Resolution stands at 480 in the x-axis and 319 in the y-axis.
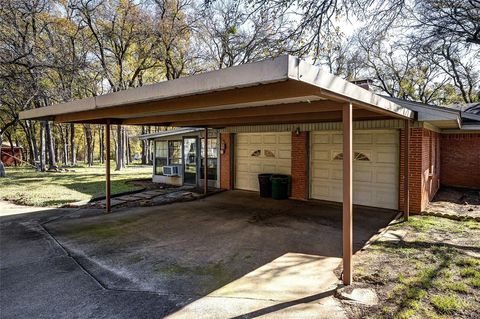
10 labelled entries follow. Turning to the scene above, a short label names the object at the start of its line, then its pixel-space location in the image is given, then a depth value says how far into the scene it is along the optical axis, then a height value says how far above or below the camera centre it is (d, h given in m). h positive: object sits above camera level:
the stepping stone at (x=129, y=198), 9.72 -1.42
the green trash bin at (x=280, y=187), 9.41 -1.03
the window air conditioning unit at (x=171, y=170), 13.00 -0.62
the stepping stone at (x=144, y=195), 10.13 -1.40
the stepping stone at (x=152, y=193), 10.73 -1.38
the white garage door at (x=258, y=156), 10.05 -0.01
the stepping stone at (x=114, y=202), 8.97 -1.45
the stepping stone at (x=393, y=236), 5.49 -1.60
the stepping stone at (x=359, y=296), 3.29 -1.66
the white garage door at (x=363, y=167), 7.86 -0.35
